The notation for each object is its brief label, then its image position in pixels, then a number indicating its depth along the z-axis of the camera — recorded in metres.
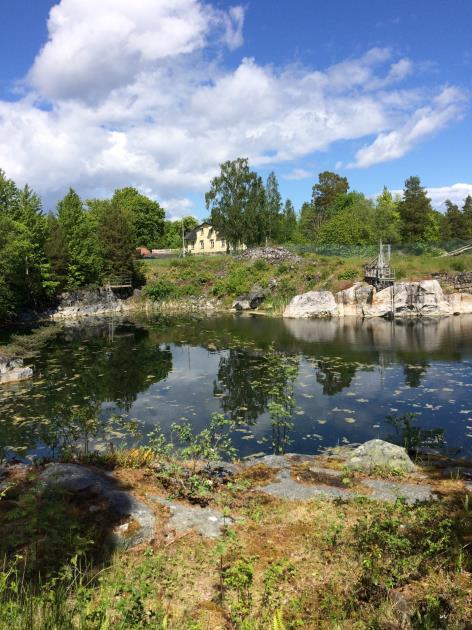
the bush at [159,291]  59.97
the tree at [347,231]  68.69
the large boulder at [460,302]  46.50
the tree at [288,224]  92.26
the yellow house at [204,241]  92.88
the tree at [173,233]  112.06
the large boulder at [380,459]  10.98
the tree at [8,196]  42.81
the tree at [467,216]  84.53
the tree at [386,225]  68.88
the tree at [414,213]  73.31
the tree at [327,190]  101.65
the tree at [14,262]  33.47
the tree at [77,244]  53.28
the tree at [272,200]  76.44
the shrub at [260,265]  59.38
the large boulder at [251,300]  54.31
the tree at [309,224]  95.47
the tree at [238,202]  71.50
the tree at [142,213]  98.56
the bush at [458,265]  48.69
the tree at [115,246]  59.03
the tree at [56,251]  50.22
